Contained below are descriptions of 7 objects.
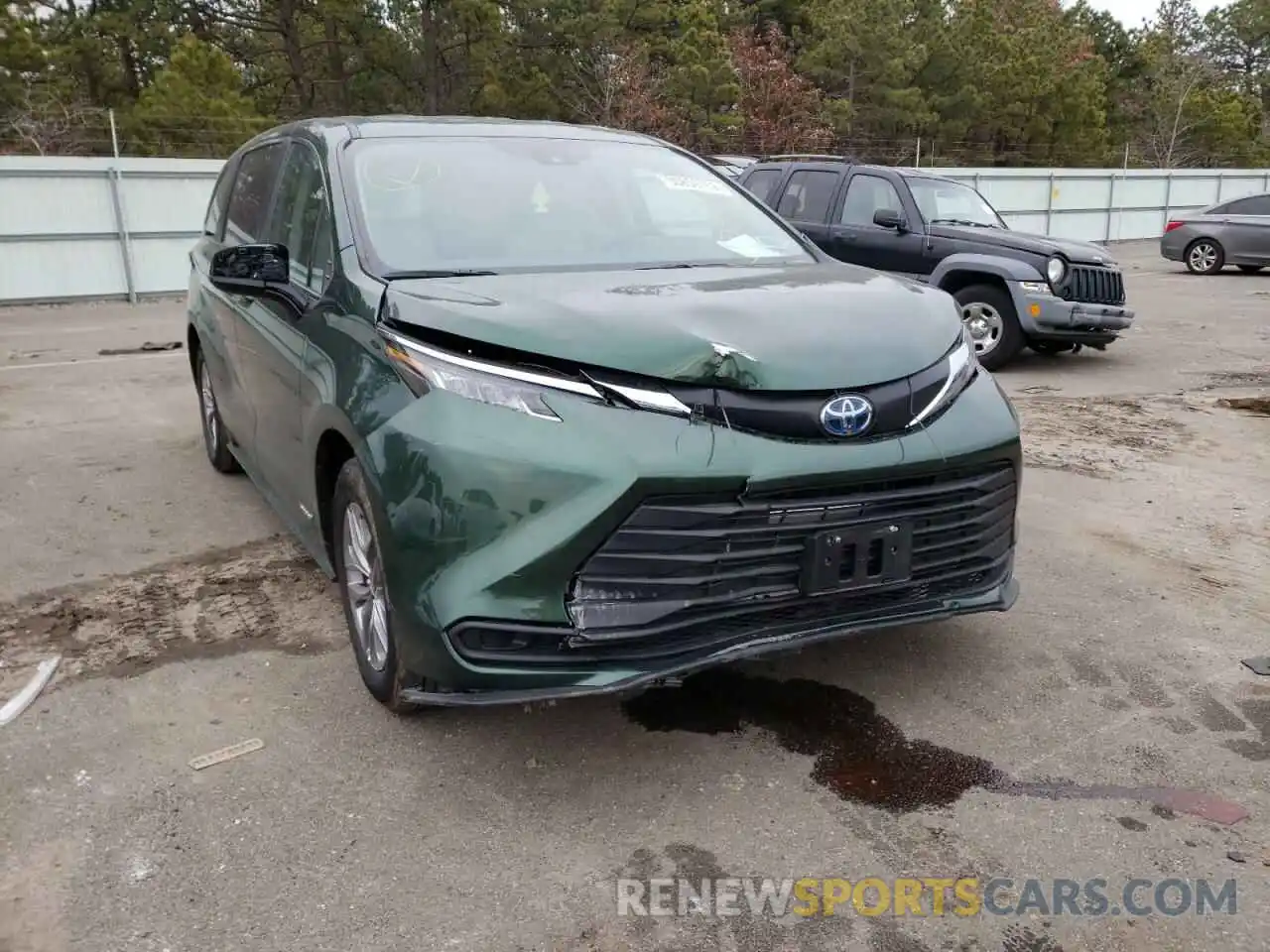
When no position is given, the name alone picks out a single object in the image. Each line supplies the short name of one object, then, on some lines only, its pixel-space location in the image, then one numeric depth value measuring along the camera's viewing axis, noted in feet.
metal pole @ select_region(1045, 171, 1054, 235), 80.59
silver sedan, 59.67
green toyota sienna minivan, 8.95
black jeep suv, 31.01
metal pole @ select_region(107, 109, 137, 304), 48.47
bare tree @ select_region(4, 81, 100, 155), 72.02
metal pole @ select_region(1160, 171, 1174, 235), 90.89
